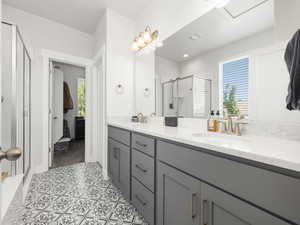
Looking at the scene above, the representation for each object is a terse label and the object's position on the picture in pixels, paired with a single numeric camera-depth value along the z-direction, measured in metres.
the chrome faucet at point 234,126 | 1.12
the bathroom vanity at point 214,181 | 0.53
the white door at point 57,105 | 3.51
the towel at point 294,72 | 0.72
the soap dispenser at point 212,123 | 1.27
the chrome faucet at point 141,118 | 2.28
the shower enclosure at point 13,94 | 1.54
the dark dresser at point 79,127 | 4.82
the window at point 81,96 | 5.06
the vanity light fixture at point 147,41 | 2.03
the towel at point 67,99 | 4.49
